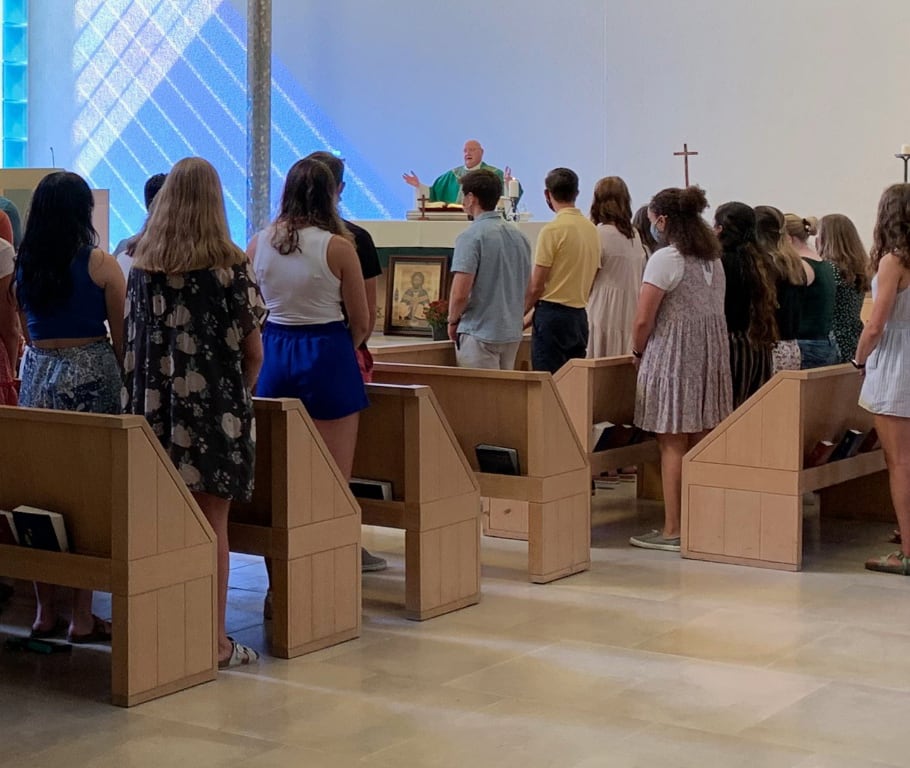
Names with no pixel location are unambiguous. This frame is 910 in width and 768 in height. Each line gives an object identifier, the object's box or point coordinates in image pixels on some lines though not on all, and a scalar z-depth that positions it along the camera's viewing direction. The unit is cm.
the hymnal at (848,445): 652
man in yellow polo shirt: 711
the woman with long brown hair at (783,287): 659
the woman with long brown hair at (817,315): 678
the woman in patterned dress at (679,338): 630
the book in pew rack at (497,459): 579
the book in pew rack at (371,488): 534
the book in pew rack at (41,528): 426
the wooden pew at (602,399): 656
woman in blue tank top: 459
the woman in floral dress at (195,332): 437
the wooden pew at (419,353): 698
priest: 1012
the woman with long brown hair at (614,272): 747
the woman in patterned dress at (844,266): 714
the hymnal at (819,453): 633
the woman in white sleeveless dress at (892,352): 591
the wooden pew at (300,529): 466
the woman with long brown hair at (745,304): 652
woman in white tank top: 498
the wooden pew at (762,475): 611
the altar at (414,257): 952
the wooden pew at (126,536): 412
